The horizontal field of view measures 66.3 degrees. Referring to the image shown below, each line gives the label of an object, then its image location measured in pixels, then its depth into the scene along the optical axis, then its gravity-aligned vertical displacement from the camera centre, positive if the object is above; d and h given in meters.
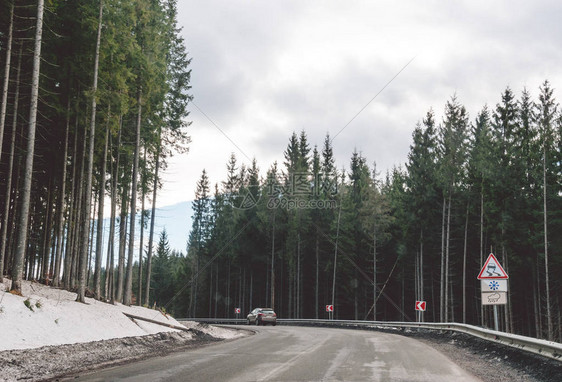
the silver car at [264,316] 33.88 -4.80
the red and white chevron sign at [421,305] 26.30 -2.84
